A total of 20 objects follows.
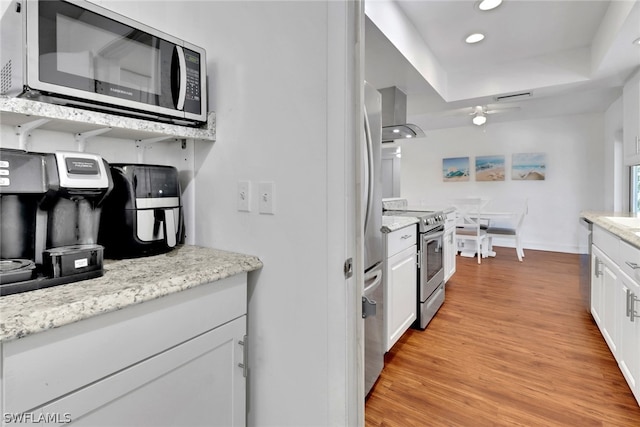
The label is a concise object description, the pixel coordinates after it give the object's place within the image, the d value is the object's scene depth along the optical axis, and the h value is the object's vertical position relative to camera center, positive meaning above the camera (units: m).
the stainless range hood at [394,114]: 3.44 +1.07
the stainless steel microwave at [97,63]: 0.84 +0.46
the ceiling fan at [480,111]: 4.46 +1.54
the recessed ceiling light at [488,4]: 2.38 +1.58
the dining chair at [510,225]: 5.07 -0.26
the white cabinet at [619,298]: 1.58 -0.52
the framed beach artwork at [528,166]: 5.74 +0.82
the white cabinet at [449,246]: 3.25 -0.38
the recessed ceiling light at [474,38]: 2.90 +1.62
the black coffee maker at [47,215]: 0.80 -0.02
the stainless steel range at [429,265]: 2.51 -0.46
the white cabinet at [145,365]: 0.67 -0.40
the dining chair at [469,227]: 5.00 -0.27
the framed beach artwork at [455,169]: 6.39 +0.85
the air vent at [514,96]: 3.56 +1.34
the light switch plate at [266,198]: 1.12 +0.04
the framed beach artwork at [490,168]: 6.08 +0.83
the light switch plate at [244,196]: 1.18 +0.05
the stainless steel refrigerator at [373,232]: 1.66 -0.12
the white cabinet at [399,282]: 2.00 -0.50
